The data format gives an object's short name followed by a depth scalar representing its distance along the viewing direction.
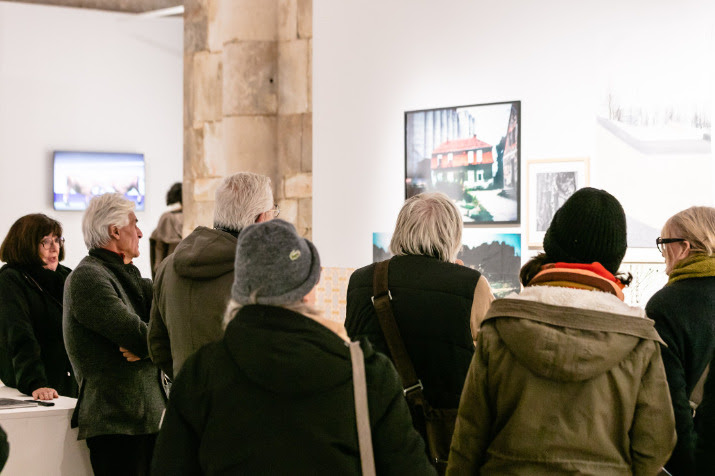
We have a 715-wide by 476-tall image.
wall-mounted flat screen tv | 11.30
